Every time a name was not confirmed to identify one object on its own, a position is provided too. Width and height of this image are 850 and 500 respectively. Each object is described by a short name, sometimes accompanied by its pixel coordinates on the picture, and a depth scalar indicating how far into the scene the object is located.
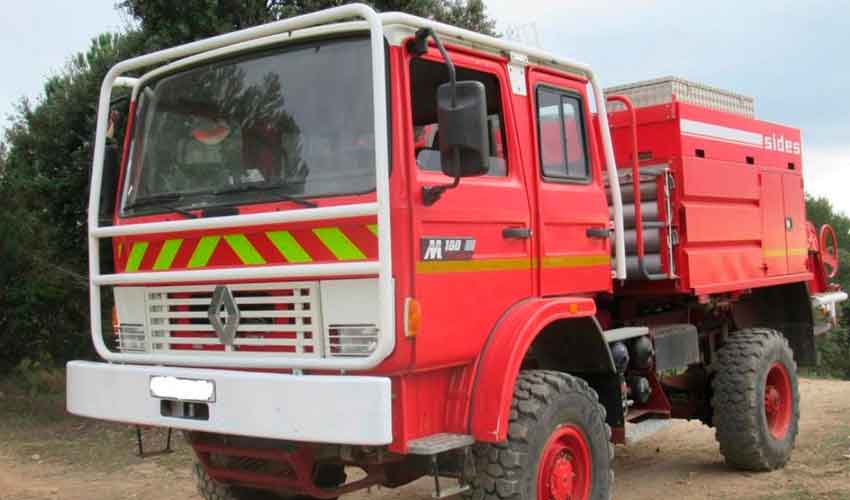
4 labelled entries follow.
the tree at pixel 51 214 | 9.73
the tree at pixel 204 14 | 9.37
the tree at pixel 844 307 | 34.41
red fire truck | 3.78
